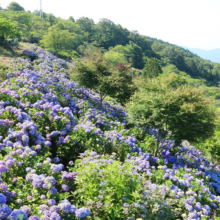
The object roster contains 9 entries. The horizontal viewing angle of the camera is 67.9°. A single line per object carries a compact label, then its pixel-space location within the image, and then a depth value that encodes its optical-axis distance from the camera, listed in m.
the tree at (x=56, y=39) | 22.05
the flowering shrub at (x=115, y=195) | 2.52
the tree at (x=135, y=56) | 66.06
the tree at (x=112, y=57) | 36.13
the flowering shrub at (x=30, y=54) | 13.79
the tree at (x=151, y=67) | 39.08
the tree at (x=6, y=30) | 14.31
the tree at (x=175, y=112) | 5.82
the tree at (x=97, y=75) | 9.34
